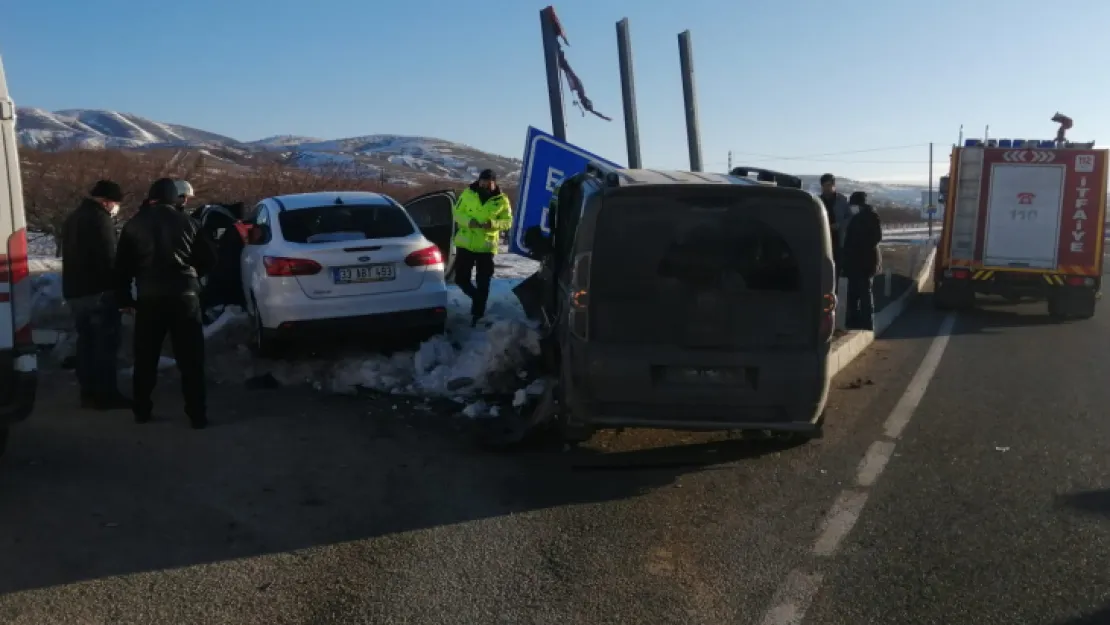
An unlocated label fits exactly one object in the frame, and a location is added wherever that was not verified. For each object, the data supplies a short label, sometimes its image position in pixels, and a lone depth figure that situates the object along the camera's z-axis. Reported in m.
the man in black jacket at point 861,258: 12.41
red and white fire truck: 16.12
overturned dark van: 6.12
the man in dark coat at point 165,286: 7.11
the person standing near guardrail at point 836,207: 12.81
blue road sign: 11.01
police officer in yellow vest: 10.82
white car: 8.87
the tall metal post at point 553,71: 11.53
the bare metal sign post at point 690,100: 13.14
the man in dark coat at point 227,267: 10.53
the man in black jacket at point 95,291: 7.70
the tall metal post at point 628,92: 12.44
